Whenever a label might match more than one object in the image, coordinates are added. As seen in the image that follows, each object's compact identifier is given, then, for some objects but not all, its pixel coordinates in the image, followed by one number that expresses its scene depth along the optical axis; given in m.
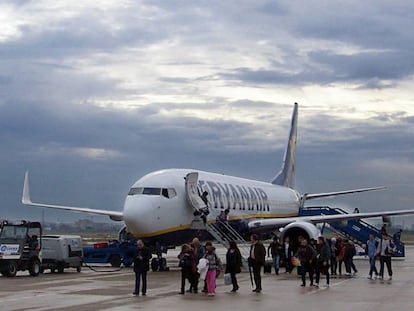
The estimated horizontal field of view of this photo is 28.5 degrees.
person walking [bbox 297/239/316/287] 25.00
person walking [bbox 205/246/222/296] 21.91
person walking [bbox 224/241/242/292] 23.16
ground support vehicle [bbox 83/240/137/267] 35.03
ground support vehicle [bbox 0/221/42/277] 28.56
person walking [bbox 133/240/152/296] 21.47
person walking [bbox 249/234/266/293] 22.97
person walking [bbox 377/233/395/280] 28.28
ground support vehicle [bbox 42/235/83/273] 31.45
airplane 31.38
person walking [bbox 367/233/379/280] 28.59
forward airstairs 33.06
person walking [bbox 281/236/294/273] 32.88
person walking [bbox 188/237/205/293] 22.73
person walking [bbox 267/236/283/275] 32.12
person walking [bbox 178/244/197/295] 22.20
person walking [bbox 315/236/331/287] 25.45
